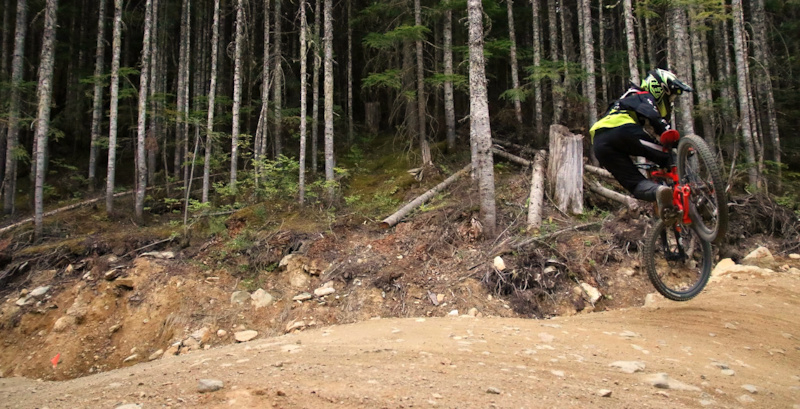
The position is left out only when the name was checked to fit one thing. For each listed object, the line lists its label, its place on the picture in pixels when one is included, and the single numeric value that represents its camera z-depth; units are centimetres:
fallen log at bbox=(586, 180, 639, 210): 810
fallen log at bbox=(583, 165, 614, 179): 974
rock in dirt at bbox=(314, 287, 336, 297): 725
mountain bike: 412
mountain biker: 445
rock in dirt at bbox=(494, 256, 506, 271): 676
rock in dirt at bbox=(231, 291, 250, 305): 746
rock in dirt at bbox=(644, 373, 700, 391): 295
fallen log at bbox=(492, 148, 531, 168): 1238
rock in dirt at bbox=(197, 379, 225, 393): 288
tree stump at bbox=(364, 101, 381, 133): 1944
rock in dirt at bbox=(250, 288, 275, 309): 732
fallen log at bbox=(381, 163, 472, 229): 906
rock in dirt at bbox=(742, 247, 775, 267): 711
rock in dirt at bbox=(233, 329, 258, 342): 661
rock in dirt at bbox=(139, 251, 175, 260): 903
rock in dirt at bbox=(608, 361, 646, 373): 331
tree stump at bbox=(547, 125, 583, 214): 881
